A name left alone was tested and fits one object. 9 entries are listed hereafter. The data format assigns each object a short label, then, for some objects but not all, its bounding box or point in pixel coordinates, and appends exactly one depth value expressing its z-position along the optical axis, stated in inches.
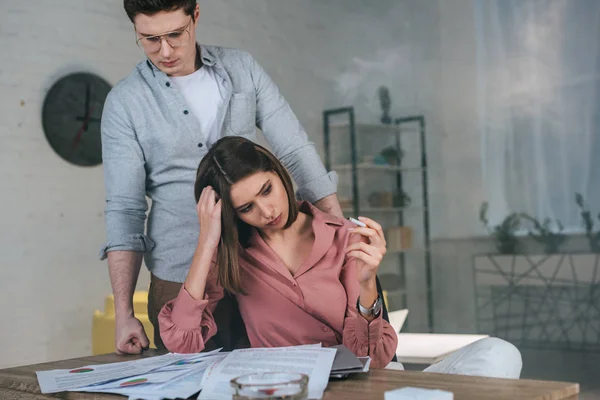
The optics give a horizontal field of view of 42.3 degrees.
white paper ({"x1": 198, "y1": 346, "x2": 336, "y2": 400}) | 47.4
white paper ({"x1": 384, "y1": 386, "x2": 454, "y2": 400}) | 39.3
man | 80.1
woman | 72.5
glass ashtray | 40.1
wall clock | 196.7
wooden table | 43.1
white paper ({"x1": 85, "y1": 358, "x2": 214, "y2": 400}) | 48.3
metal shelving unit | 230.7
